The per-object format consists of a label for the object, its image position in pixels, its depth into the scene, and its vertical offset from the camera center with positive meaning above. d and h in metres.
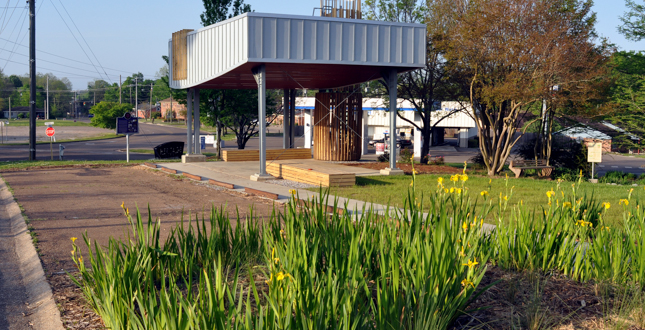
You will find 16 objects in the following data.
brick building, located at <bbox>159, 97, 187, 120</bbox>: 120.56 +6.64
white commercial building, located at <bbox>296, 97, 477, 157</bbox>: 42.71 +1.46
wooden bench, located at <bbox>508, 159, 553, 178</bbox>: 21.69 -1.05
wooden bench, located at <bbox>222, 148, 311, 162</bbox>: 22.55 -0.73
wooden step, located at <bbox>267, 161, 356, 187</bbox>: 15.30 -1.09
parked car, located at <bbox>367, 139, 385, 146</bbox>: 53.33 -0.29
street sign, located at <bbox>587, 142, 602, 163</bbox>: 21.25 -0.44
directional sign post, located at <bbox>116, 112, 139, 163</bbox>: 24.81 +0.47
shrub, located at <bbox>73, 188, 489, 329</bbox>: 3.53 -1.06
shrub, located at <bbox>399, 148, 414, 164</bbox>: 25.46 -0.86
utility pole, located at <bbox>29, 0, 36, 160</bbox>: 27.34 +3.15
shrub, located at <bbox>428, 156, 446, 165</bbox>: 26.06 -1.09
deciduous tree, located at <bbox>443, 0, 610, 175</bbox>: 18.91 +2.92
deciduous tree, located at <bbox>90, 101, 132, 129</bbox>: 59.59 +2.25
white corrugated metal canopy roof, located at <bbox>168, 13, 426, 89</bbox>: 16.06 +2.79
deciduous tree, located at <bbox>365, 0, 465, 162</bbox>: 24.33 +3.27
